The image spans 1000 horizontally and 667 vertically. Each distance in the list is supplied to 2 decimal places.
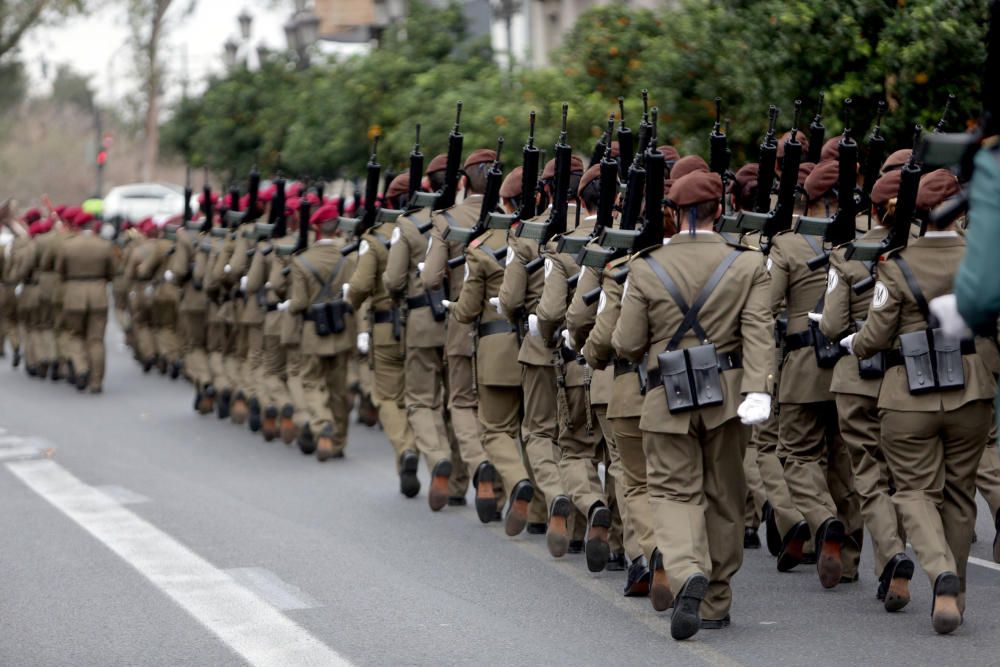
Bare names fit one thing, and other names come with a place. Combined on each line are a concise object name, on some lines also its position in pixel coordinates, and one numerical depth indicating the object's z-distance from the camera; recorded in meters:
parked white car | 81.87
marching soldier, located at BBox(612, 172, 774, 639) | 14.87
